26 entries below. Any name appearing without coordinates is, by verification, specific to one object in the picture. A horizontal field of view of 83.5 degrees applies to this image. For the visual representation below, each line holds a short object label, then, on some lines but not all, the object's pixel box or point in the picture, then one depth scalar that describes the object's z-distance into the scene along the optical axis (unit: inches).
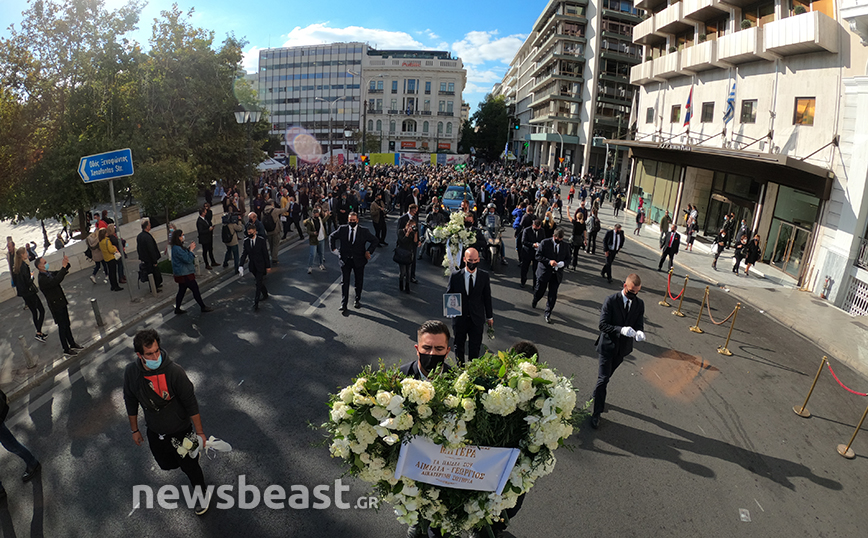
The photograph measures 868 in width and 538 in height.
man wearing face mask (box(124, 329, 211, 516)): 158.1
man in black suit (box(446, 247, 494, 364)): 262.2
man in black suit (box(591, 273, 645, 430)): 236.5
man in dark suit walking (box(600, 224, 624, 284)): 521.0
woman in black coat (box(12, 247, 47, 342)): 315.3
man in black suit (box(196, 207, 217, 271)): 496.2
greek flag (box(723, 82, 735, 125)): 792.9
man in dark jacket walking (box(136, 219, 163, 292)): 402.9
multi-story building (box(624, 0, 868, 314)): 535.5
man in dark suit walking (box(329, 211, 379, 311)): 381.1
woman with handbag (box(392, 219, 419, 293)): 442.6
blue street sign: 371.2
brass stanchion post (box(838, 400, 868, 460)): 233.2
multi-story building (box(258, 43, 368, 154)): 4069.9
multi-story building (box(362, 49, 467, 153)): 3636.8
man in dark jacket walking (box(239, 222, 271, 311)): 390.3
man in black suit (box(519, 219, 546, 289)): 473.4
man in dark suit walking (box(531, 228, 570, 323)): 380.2
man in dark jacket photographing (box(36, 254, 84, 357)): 292.8
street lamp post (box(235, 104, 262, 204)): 695.7
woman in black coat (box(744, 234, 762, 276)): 629.6
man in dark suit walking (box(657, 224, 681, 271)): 567.5
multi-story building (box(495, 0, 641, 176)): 2223.2
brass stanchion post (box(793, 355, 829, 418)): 270.4
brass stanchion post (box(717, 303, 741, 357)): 353.3
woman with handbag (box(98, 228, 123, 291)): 430.6
